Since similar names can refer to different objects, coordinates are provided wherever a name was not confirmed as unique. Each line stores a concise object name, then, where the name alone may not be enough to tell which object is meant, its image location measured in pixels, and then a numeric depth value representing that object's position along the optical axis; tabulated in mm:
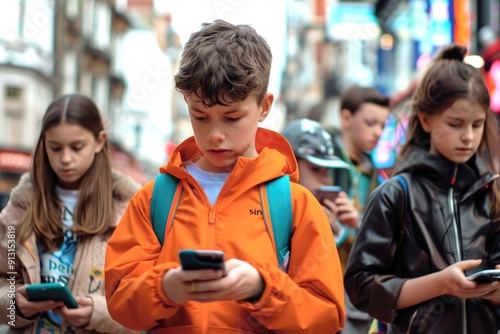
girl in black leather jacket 3508
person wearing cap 5023
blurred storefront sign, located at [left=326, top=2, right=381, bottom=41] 28586
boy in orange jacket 2658
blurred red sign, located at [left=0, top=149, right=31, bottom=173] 27438
